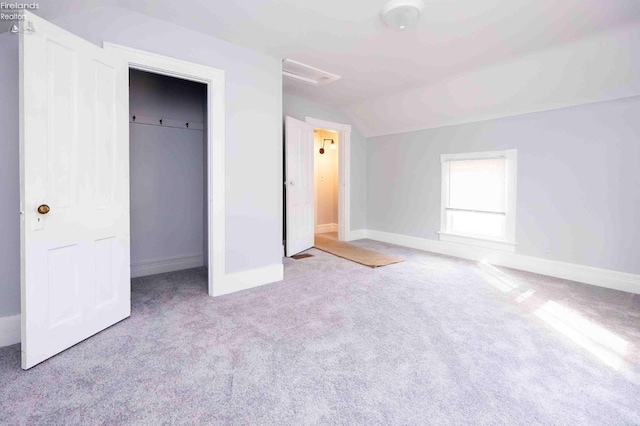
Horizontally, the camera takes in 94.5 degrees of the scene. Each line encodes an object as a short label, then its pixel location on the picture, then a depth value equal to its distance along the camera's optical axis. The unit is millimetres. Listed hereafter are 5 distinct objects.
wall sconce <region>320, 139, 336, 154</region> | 6770
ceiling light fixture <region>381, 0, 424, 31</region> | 2182
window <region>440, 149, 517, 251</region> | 3834
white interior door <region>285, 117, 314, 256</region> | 4363
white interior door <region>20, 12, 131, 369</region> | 1679
